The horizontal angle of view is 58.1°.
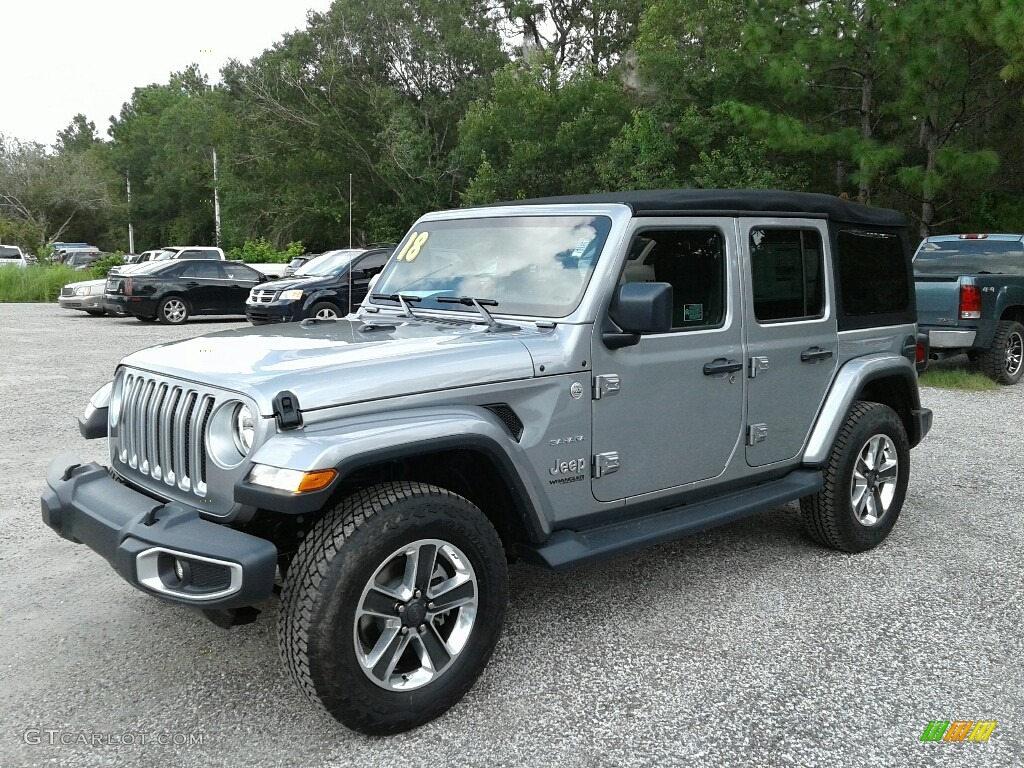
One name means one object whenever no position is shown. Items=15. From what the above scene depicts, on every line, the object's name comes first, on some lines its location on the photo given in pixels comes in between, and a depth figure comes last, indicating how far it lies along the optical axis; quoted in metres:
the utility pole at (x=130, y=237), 71.51
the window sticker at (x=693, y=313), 4.21
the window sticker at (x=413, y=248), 4.73
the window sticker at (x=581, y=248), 3.97
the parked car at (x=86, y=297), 21.61
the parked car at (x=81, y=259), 37.00
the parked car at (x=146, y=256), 29.97
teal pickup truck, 10.84
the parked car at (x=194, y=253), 25.25
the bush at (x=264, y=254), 31.20
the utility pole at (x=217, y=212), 52.09
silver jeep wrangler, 3.06
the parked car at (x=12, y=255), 29.63
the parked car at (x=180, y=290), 19.39
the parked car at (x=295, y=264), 23.44
